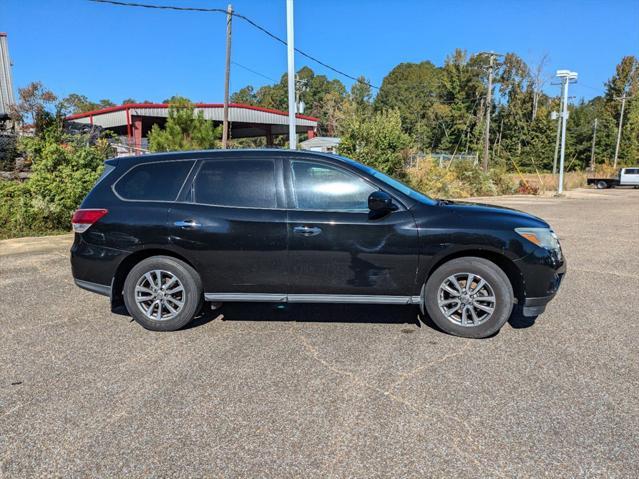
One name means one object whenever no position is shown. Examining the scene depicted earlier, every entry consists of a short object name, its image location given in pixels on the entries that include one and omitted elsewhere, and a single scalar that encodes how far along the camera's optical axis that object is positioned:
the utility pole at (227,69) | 21.18
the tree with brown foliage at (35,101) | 11.74
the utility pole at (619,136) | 51.80
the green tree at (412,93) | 69.25
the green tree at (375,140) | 18.55
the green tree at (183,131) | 19.42
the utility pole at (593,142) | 52.36
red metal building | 26.44
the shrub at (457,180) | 20.91
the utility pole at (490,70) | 33.12
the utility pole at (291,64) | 11.31
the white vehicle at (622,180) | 36.19
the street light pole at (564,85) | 25.69
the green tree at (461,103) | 57.69
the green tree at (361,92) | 87.95
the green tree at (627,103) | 56.56
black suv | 4.11
